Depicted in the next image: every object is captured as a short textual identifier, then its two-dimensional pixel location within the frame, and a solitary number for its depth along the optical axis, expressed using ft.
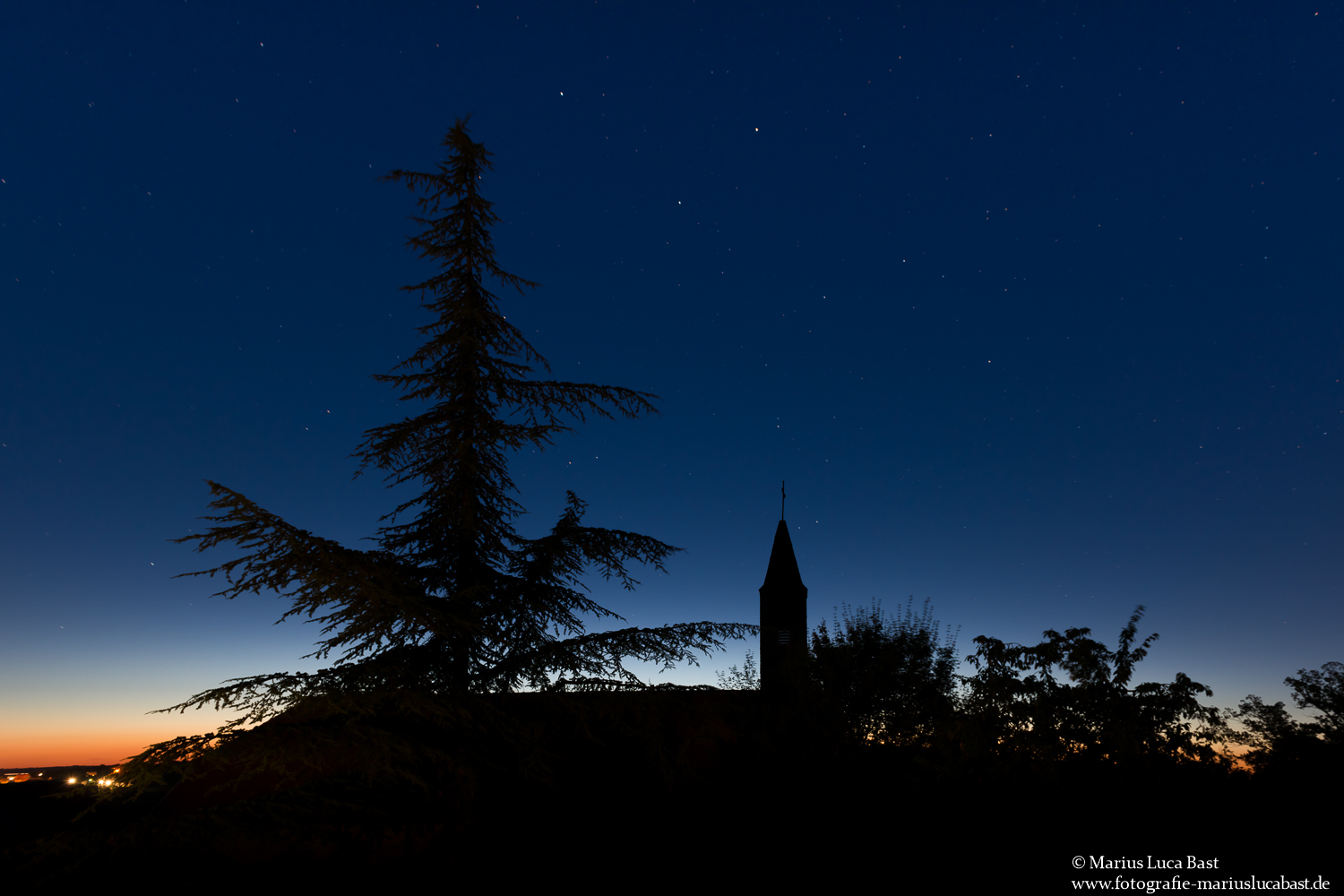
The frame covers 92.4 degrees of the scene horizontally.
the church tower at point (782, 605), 113.09
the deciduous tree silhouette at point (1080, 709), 42.04
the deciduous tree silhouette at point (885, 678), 71.36
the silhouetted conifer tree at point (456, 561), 27.09
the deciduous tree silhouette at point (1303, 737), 56.44
